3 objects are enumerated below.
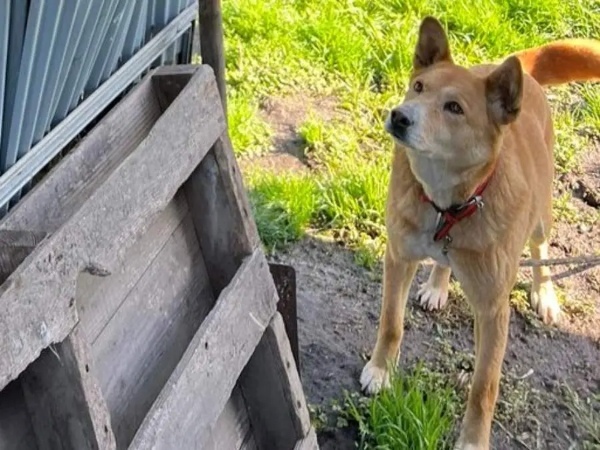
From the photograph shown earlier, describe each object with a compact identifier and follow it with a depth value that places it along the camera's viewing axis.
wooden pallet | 1.81
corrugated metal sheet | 1.91
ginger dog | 2.86
